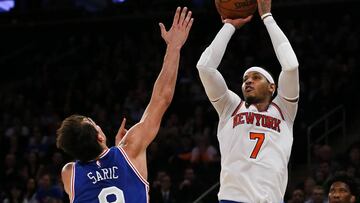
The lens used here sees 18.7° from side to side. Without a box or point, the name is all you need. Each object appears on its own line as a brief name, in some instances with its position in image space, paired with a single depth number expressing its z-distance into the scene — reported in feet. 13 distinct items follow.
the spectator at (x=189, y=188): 51.23
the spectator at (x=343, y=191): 29.76
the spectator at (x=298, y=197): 43.53
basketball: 27.40
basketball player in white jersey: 24.40
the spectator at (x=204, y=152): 55.51
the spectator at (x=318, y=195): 41.78
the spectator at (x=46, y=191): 51.04
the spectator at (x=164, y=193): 49.90
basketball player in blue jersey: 20.85
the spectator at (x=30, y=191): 53.61
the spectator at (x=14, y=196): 53.69
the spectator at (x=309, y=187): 45.77
